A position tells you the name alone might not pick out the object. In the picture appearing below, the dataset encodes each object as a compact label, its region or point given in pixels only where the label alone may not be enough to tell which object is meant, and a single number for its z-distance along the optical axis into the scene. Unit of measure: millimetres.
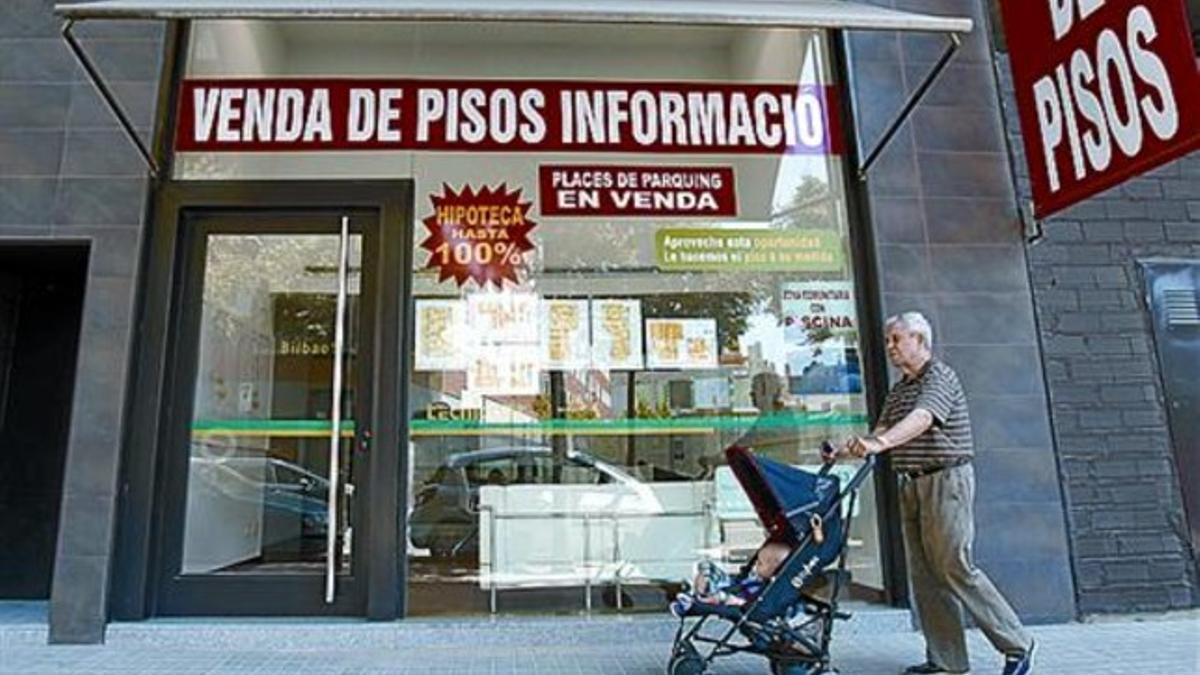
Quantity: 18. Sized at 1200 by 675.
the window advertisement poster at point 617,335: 5133
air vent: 4383
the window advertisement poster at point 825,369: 4426
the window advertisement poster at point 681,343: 5207
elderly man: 2979
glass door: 3949
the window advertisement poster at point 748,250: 4598
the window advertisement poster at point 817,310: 4469
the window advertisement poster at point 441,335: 4520
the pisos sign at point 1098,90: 3141
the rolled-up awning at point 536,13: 3166
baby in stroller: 2912
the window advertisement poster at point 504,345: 4781
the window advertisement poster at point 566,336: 4977
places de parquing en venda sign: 4824
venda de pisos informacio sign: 4258
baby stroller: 2889
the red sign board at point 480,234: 4840
